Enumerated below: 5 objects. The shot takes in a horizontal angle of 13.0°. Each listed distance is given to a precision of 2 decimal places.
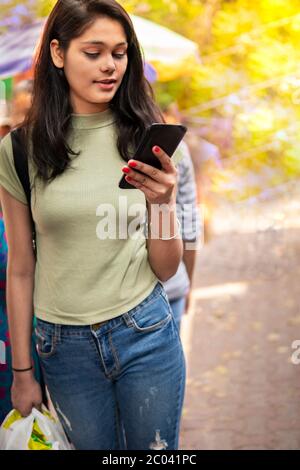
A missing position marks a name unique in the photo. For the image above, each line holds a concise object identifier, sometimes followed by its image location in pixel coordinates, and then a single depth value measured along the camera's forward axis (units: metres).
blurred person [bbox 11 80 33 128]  6.06
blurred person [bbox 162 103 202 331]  5.36
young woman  3.49
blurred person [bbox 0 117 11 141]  6.47
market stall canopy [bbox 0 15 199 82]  7.99
